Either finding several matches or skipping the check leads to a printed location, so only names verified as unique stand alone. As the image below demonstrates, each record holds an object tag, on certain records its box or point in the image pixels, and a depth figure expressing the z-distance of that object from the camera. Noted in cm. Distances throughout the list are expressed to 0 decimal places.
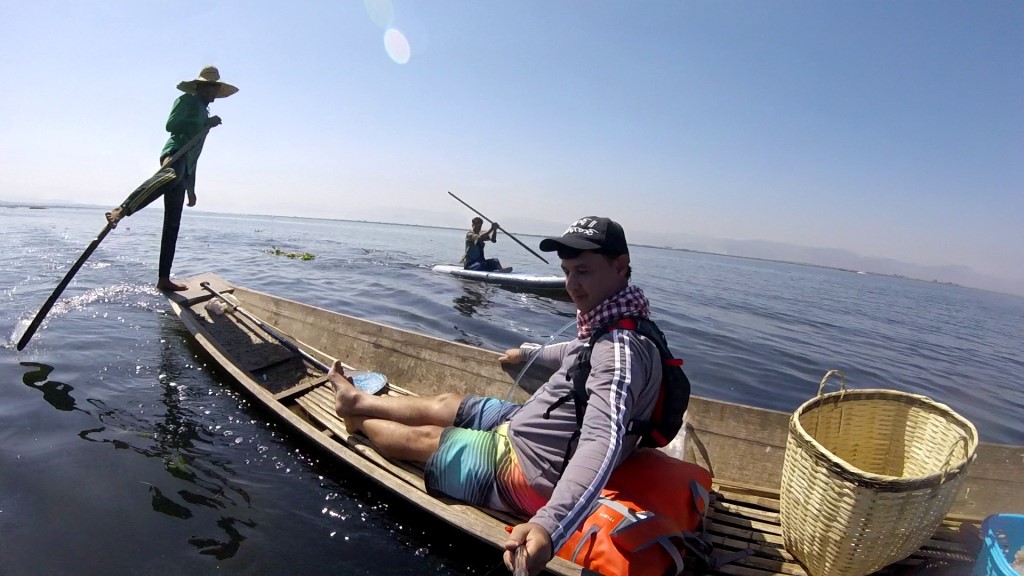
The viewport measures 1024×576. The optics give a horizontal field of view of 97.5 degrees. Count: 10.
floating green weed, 2291
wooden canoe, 293
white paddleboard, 1527
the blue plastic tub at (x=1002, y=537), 244
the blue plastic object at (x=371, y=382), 487
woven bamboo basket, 225
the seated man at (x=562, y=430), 205
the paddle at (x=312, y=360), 491
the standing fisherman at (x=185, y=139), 641
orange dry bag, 230
